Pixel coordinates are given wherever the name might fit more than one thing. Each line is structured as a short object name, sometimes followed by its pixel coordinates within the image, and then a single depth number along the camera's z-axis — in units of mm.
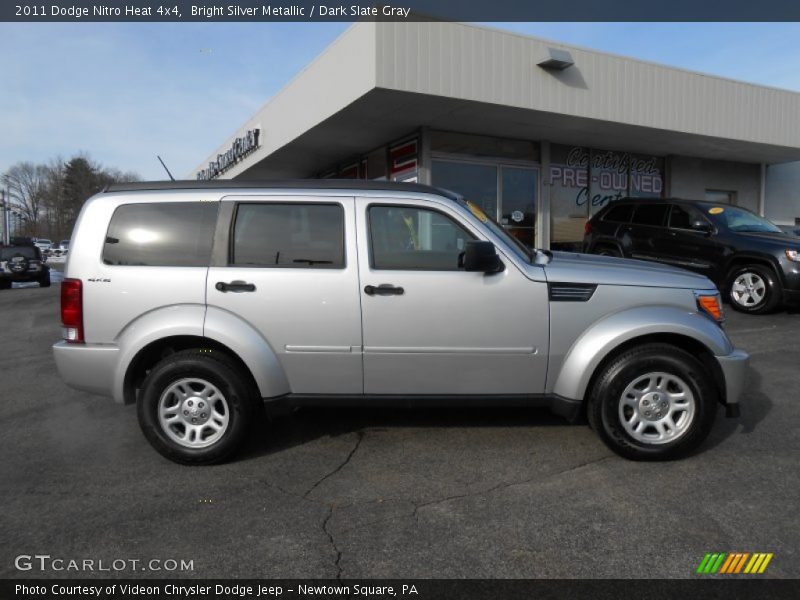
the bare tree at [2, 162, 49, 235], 80500
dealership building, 9539
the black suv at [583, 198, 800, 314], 8367
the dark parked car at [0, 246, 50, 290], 19562
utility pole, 50781
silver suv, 3592
